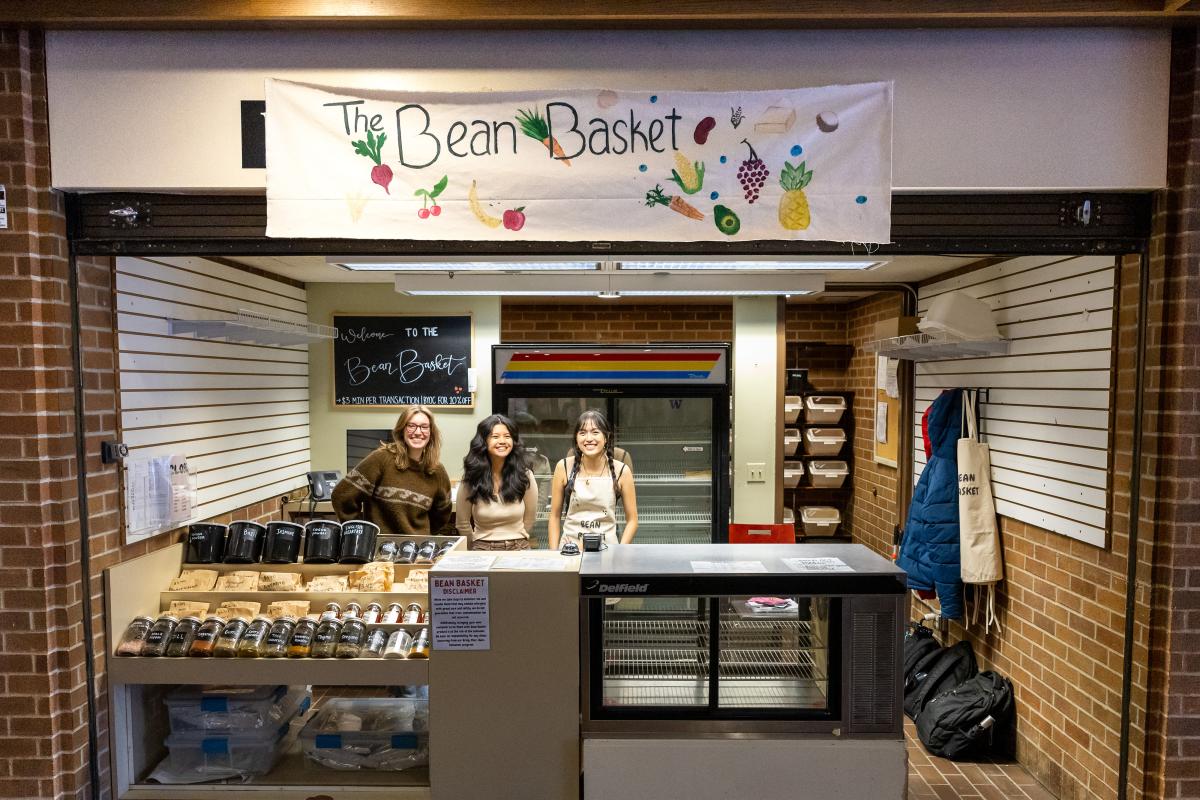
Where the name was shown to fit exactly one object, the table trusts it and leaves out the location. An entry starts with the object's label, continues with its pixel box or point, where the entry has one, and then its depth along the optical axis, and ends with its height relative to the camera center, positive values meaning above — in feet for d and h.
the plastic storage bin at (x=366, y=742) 10.00 -5.40
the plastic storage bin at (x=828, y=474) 22.06 -3.15
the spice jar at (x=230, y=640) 9.57 -3.71
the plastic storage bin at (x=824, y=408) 21.98 -1.03
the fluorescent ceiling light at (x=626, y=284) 13.17 +1.79
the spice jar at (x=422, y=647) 9.53 -3.80
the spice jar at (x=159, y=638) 9.58 -3.71
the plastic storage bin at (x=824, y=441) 21.97 -2.09
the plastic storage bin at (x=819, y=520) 22.25 -4.65
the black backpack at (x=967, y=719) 12.47 -6.30
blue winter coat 13.67 -2.87
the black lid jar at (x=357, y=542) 11.30 -2.76
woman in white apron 13.80 -2.29
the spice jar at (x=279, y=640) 9.59 -3.72
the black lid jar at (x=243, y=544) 11.21 -2.77
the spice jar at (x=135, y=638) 9.55 -3.70
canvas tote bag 13.15 -2.83
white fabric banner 8.52 +2.61
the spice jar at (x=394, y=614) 10.08 -3.54
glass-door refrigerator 15.31 -0.94
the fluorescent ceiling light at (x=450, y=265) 10.67 +1.78
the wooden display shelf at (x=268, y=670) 9.46 -4.10
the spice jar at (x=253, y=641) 9.59 -3.73
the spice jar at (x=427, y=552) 11.48 -3.00
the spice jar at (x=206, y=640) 9.61 -3.73
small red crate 10.82 -2.49
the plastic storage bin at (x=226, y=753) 9.96 -5.51
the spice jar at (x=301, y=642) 9.59 -3.73
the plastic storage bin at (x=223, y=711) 10.08 -4.98
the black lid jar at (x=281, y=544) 11.28 -2.79
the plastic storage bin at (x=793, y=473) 21.89 -3.10
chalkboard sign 17.99 +0.45
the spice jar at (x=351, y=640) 9.57 -3.71
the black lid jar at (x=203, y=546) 11.19 -2.80
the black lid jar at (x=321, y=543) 11.26 -2.76
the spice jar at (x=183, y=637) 9.62 -3.72
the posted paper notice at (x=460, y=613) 8.27 -2.87
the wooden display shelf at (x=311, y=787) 9.46 -5.73
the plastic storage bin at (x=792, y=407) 22.03 -1.02
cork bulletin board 18.24 -1.17
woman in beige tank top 13.06 -2.22
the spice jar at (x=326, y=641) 9.59 -3.73
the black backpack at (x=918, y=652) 14.30 -5.84
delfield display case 8.02 -3.89
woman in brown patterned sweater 13.28 -2.14
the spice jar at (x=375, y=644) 9.57 -3.78
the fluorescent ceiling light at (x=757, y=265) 10.45 +1.77
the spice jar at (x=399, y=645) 9.51 -3.78
